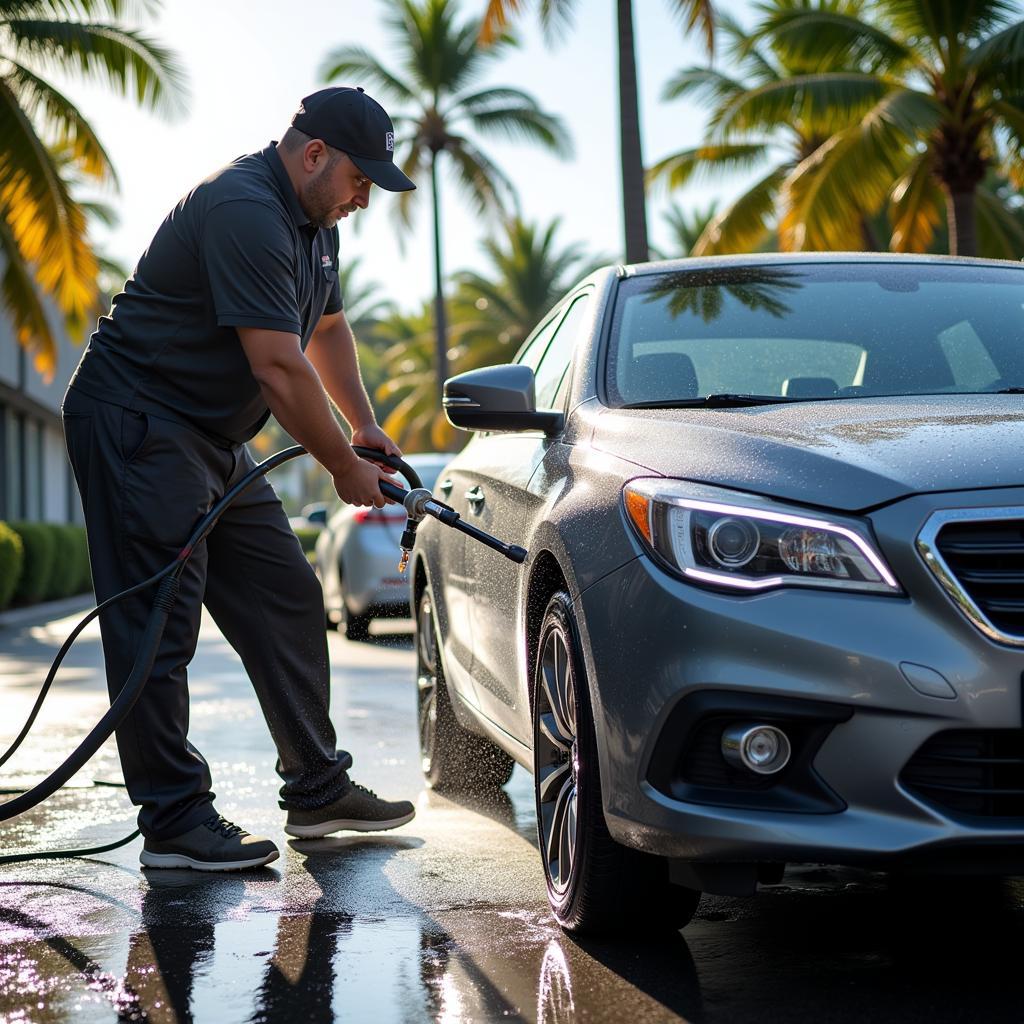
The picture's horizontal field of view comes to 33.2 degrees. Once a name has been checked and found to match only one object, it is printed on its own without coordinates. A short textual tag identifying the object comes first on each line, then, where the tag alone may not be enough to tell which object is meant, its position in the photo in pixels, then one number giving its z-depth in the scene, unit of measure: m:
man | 4.58
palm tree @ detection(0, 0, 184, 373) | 18.25
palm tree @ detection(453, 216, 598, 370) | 47.69
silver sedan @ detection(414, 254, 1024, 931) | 3.13
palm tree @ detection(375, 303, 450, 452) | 47.78
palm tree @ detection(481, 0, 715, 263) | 16.88
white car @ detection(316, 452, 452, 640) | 13.37
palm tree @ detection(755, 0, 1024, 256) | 19.39
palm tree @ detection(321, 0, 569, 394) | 35.19
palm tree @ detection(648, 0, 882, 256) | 20.80
